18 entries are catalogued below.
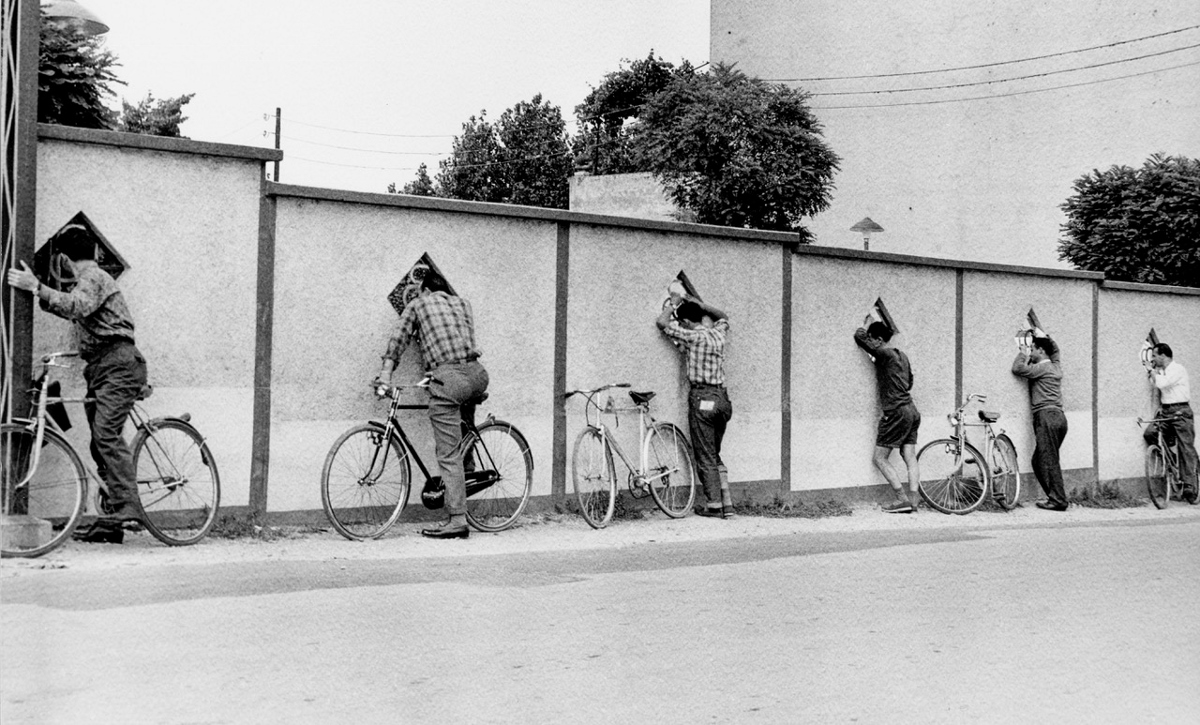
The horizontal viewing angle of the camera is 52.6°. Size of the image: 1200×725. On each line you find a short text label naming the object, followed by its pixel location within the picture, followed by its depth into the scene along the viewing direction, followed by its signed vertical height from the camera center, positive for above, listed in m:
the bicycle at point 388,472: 9.03 -0.69
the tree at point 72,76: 12.10 +3.03
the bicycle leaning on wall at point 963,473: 13.45 -0.87
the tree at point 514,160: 56.31 +10.68
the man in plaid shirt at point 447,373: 9.23 +0.08
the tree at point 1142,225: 19.62 +2.88
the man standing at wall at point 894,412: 12.85 -0.20
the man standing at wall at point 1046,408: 14.17 -0.14
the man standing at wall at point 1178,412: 15.63 -0.16
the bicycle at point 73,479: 7.48 -0.68
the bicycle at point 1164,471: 15.46 -0.93
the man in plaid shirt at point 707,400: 11.20 -0.10
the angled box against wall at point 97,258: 8.02 +0.80
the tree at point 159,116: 30.72 +6.74
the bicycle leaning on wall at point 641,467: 10.52 -0.72
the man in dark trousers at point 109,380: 7.83 -0.02
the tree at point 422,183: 65.12 +10.91
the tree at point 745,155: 30.67 +6.08
